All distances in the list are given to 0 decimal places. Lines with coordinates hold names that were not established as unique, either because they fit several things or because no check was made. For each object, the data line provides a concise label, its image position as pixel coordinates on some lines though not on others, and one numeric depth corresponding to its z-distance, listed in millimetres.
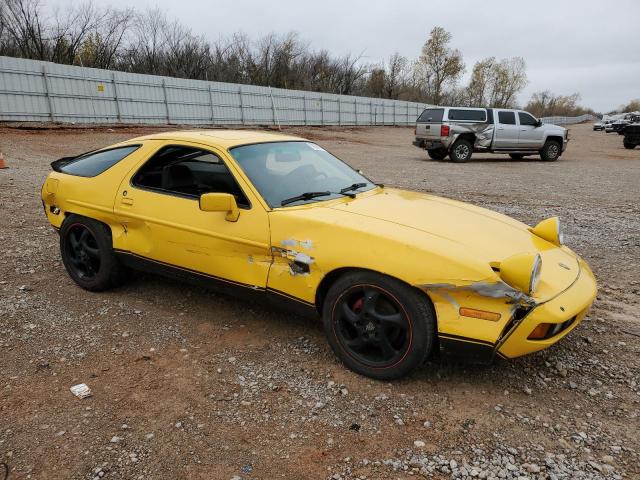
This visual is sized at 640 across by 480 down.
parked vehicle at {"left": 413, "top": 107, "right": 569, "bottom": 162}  15430
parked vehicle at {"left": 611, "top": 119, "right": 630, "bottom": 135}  39844
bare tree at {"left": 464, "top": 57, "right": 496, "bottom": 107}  82688
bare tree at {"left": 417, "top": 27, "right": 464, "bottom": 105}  69875
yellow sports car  2471
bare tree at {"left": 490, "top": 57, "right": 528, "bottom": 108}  85875
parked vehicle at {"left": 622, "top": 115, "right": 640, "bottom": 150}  22688
